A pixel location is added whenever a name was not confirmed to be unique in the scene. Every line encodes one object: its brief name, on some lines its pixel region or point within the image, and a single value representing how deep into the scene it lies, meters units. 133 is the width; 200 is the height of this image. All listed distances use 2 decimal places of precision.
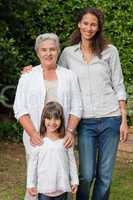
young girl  5.57
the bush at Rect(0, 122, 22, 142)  11.15
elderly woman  5.61
